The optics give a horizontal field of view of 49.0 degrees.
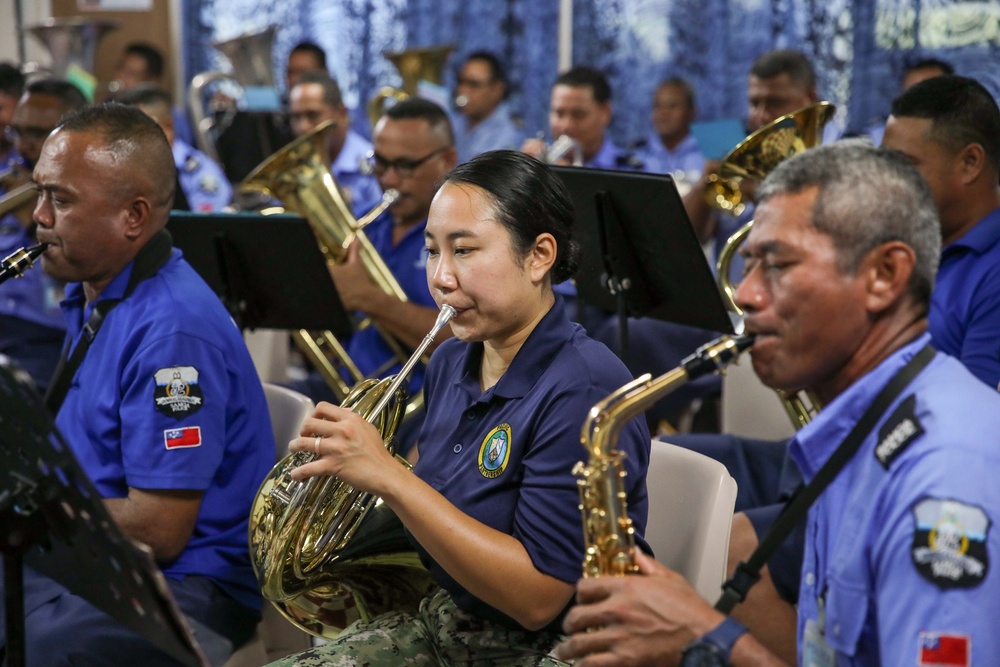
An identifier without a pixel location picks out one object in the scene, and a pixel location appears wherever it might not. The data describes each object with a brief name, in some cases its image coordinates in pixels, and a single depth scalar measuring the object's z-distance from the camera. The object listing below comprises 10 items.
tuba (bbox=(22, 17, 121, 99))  7.64
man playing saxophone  1.24
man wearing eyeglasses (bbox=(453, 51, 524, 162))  6.75
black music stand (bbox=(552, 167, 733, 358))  2.82
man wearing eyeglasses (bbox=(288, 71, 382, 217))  5.95
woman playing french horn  1.72
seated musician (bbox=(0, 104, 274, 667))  2.11
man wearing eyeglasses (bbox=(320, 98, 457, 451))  3.94
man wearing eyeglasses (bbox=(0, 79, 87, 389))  4.27
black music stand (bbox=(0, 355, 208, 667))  1.45
